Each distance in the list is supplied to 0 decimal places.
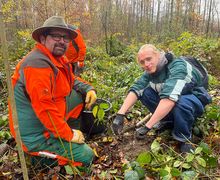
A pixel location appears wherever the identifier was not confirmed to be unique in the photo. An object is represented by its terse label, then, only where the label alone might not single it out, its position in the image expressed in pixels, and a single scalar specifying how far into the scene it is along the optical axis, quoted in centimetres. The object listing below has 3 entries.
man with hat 170
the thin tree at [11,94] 62
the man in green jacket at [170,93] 195
